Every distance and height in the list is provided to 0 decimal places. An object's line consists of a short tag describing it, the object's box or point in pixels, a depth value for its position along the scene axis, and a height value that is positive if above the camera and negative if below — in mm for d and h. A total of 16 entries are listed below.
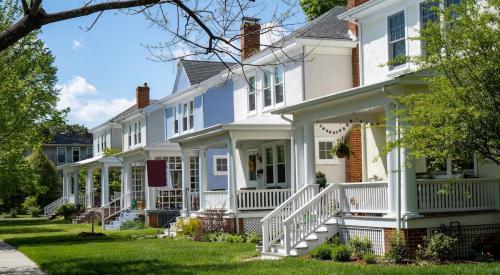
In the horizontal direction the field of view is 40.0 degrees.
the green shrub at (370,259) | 14680 -1963
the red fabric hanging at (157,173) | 27484 -102
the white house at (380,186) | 14828 -447
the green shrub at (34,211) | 55969 -3151
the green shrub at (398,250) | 14430 -1761
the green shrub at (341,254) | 15297 -1924
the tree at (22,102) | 25891 +2948
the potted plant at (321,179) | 21422 -352
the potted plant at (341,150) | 20266 +519
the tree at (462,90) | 10531 +1174
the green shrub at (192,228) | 24244 -2093
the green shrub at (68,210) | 45875 -2556
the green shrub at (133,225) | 32438 -2581
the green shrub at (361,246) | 15555 -1800
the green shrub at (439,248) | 14227 -1696
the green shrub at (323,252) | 15773 -1952
